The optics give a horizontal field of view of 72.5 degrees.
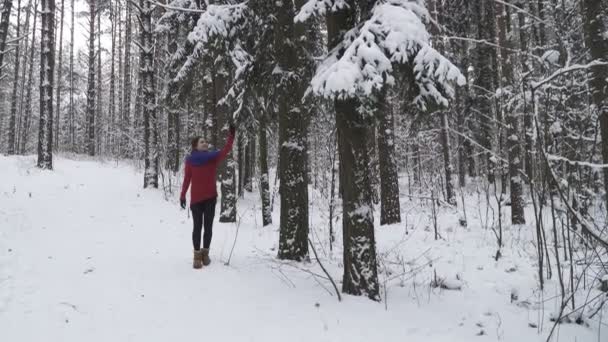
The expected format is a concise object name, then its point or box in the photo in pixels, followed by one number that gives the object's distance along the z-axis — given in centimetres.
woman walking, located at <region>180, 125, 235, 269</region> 623
